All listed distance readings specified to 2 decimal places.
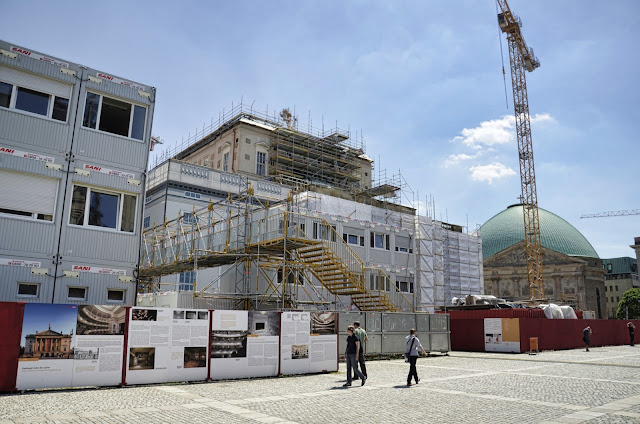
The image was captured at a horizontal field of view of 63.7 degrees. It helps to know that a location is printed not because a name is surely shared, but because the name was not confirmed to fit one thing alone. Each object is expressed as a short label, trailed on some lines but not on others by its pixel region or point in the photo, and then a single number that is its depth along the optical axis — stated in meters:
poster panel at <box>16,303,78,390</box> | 12.81
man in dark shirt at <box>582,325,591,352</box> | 32.84
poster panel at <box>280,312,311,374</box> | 17.06
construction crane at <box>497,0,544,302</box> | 76.00
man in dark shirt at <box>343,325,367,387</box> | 15.15
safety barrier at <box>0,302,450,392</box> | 12.89
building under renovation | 28.23
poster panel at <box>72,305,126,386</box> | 13.46
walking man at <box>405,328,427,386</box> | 15.16
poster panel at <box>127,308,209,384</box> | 14.31
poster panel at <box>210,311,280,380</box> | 15.70
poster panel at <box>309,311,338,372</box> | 17.88
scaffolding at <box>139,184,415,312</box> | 26.47
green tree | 84.75
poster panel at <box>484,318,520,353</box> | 30.38
